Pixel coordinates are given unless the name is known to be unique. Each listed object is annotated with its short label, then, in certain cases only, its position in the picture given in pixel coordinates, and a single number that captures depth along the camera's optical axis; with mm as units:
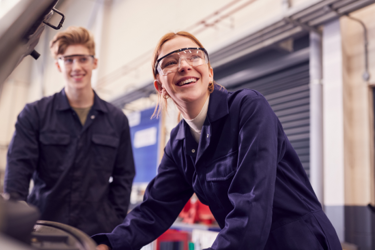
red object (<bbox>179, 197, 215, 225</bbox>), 3615
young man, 1902
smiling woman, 906
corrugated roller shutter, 3521
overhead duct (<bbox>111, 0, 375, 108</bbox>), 2938
